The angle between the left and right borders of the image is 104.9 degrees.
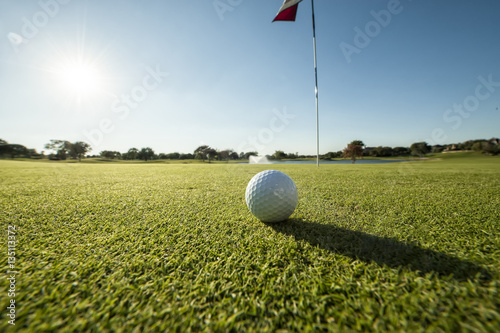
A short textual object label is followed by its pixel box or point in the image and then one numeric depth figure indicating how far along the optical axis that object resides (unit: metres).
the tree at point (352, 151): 48.13
